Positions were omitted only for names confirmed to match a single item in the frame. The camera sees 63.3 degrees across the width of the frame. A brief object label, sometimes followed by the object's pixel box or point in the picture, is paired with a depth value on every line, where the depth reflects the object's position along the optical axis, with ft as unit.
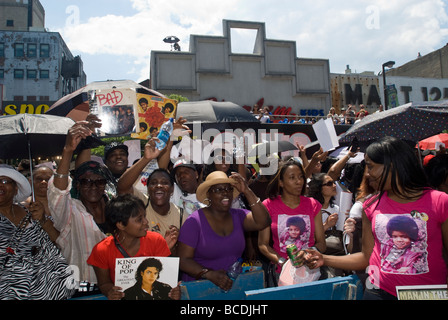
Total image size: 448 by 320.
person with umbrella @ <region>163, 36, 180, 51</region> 90.33
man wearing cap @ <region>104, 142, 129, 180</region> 15.24
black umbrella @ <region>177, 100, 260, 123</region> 20.08
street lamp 59.79
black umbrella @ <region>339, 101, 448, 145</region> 15.31
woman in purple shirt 10.32
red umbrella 24.88
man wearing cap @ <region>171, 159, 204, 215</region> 14.07
